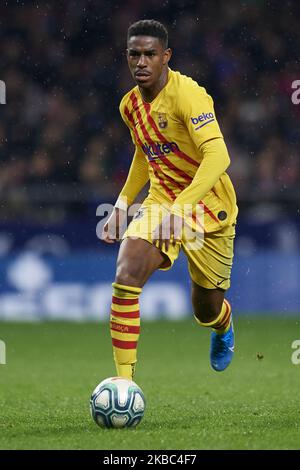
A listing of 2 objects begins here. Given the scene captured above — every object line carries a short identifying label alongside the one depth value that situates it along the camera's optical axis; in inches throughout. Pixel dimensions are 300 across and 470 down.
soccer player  422.0
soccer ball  396.4
